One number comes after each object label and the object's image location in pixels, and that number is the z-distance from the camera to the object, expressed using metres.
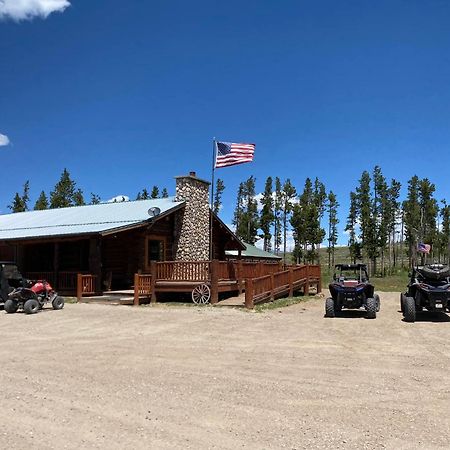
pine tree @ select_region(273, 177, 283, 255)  62.19
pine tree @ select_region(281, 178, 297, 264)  61.39
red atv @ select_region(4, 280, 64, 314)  14.34
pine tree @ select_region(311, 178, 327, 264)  55.53
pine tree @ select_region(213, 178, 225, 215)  66.38
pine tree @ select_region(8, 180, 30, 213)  62.17
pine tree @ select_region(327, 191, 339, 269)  64.88
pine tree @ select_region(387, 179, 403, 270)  60.88
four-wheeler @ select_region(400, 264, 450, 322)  13.06
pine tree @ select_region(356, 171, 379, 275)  53.31
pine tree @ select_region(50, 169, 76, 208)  56.33
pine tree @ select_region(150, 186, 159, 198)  61.28
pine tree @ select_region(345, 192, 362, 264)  59.73
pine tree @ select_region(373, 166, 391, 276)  59.03
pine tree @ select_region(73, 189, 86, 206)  58.44
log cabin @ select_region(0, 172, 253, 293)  19.91
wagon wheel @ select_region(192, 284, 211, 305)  16.92
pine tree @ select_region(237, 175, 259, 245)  60.97
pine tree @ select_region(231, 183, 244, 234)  68.54
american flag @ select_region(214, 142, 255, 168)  19.75
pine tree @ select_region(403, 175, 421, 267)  57.25
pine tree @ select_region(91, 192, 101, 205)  64.39
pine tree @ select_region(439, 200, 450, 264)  65.38
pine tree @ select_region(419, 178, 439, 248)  56.68
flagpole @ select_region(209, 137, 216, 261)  20.02
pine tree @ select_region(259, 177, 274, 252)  59.06
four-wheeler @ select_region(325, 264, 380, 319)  13.70
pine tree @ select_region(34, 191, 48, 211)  58.06
